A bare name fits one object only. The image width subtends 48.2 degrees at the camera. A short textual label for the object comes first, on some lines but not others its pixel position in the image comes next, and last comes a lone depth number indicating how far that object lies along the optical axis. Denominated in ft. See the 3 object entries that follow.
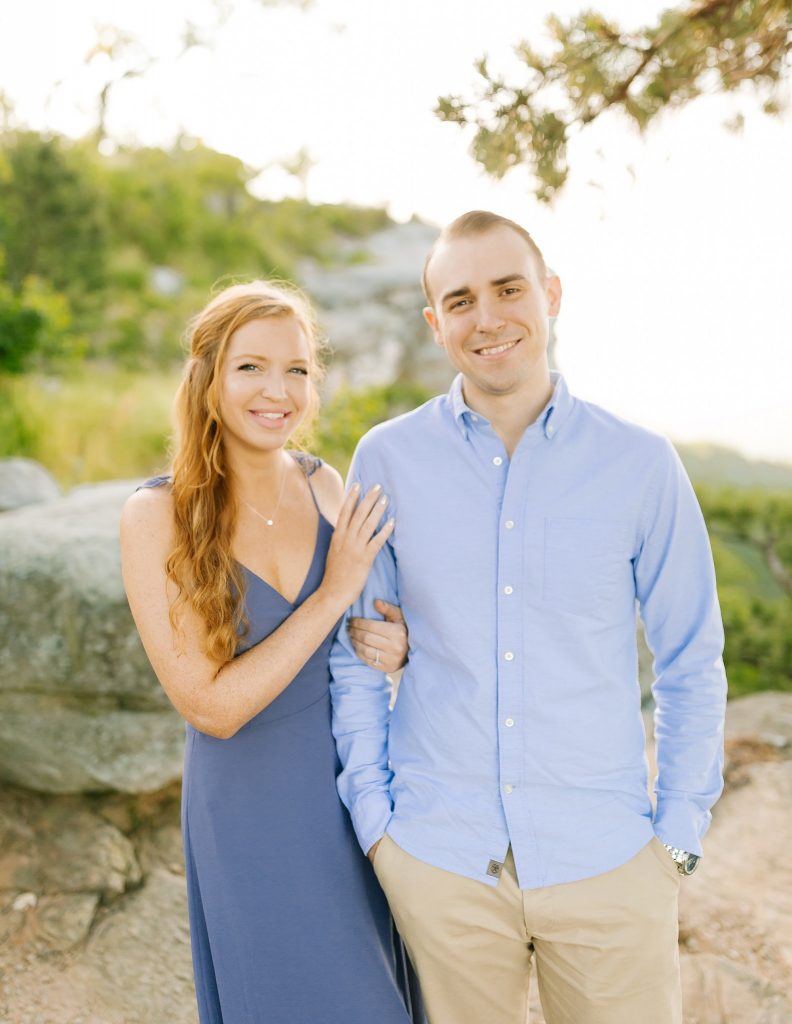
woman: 7.09
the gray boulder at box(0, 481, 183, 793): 12.86
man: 6.53
